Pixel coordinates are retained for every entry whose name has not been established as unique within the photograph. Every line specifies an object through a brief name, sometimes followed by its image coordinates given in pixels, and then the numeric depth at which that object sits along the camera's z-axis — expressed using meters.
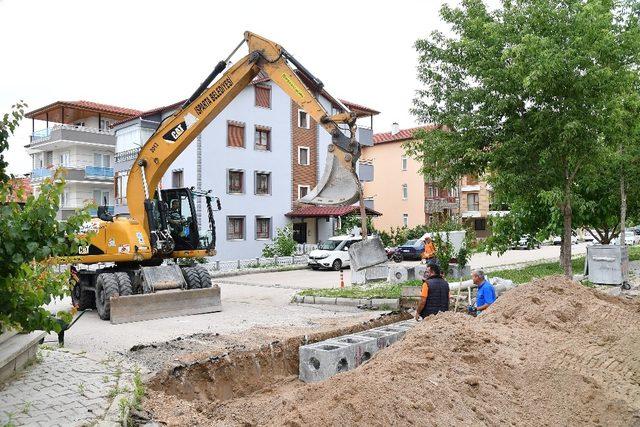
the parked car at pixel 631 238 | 47.92
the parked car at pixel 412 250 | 35.38
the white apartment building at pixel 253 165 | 32.41
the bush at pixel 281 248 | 32.09
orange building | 48.34
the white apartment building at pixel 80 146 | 41.03
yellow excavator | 12.84
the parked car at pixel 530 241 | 22.14
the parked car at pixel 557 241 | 54.24
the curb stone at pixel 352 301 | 13.91
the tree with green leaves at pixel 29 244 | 4.66
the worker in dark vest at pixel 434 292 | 9.25
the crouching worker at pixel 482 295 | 10.14
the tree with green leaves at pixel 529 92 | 13.11
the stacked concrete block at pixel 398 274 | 18.48
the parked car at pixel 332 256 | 28.28
